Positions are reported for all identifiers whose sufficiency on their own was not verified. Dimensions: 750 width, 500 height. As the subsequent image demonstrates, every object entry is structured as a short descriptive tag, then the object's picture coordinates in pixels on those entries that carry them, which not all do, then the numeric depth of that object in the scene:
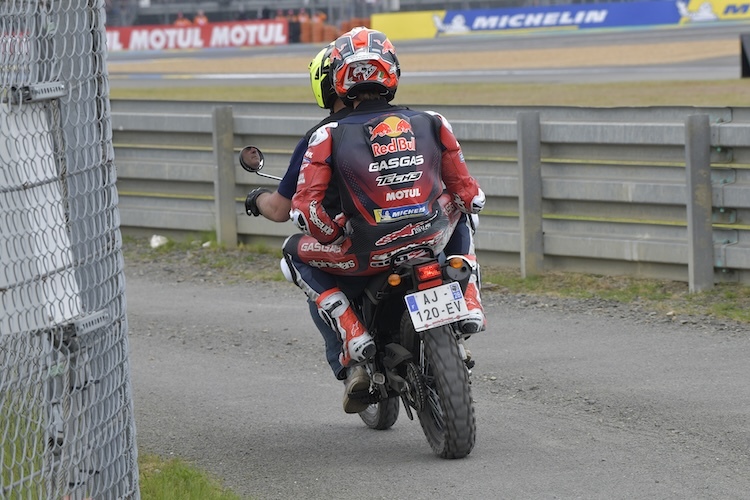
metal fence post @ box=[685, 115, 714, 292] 18.06
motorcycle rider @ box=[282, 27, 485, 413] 11.49
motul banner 117.56
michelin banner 99.31
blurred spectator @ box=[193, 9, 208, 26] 119.25
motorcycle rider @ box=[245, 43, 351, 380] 11.84
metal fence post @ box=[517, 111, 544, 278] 20.00
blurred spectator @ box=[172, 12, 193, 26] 119.75
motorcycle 11.25
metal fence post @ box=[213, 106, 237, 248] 23.98
